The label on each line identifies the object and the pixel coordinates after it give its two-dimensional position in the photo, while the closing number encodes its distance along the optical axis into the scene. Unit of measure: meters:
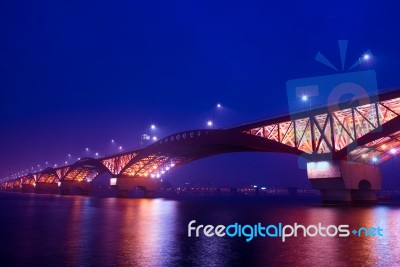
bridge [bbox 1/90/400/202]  42.22
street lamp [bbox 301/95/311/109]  50.41
